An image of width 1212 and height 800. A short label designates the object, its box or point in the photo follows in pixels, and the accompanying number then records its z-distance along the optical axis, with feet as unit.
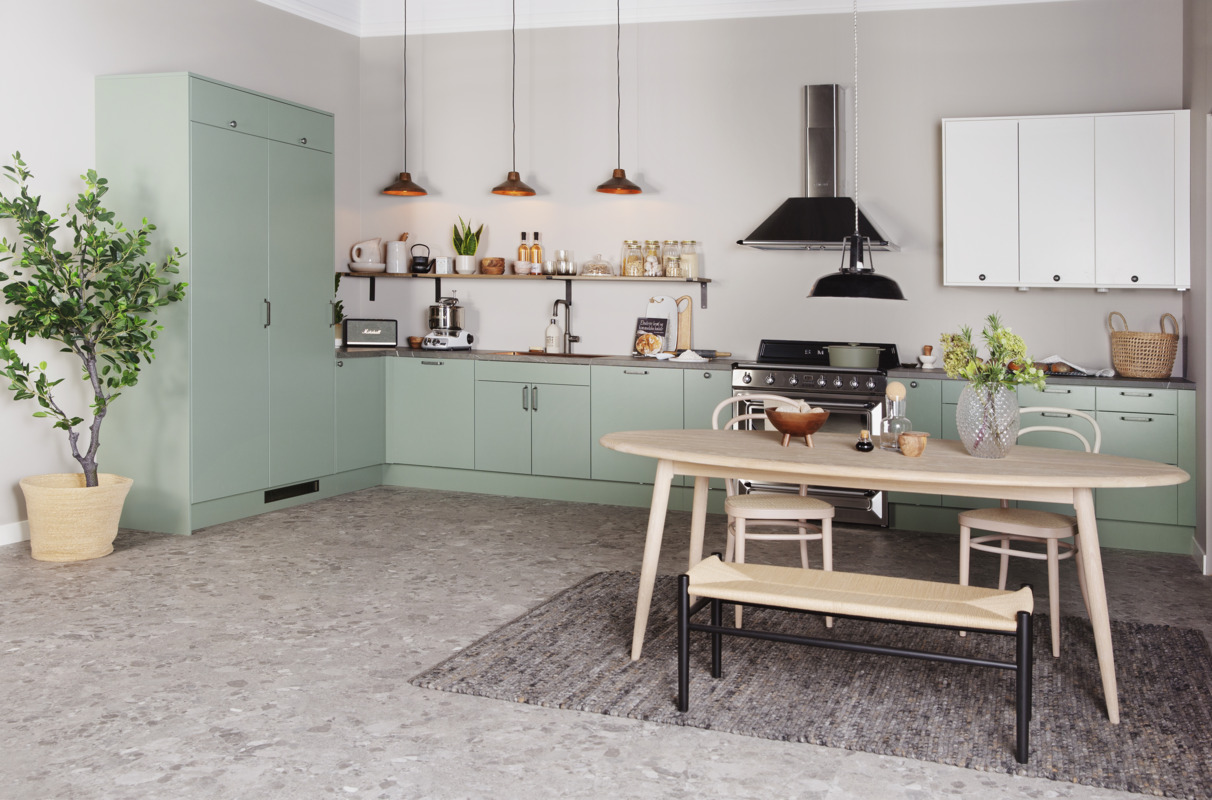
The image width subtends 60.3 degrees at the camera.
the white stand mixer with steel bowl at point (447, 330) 22.15
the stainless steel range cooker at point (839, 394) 18.39
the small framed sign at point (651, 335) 21.17
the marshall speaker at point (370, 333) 22.07
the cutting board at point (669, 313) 21.65
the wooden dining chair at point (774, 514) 12.42
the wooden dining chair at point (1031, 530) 11.84
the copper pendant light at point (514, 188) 21.67
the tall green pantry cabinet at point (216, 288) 17.02
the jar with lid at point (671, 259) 21.13
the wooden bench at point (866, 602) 8.83
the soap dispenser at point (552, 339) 22.15
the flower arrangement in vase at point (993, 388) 10.91
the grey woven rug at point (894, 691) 9.14
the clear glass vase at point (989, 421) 10.91
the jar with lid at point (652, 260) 21.29
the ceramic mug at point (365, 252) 23.03
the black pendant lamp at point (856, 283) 11.37
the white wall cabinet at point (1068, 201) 17.25
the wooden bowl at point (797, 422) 11.43
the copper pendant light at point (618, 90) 21.65
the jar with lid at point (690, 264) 20.94
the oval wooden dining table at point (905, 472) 9.86
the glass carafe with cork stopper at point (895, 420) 11.54
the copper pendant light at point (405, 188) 22.57
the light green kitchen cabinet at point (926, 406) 18.10
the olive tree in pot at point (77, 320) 15.33
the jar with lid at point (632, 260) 21.47
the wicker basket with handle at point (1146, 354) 17.30
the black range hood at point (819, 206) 18.90
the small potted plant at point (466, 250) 22.56
